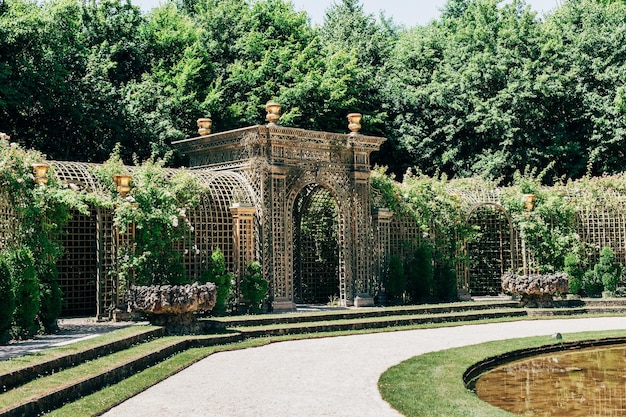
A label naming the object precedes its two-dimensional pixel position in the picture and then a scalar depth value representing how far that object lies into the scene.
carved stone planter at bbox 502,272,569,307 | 20.91
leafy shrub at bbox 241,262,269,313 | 19.00
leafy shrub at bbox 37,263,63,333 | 14.06
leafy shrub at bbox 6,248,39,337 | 13.05
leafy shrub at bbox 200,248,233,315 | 18.19
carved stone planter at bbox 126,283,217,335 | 14.66
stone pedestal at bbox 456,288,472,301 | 23.41
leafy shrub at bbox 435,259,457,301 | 22.86
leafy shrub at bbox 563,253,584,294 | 23.42
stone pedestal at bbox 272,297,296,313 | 19.56
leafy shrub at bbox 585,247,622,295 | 23.45
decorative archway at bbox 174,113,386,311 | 19.73
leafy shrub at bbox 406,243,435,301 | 22.22
